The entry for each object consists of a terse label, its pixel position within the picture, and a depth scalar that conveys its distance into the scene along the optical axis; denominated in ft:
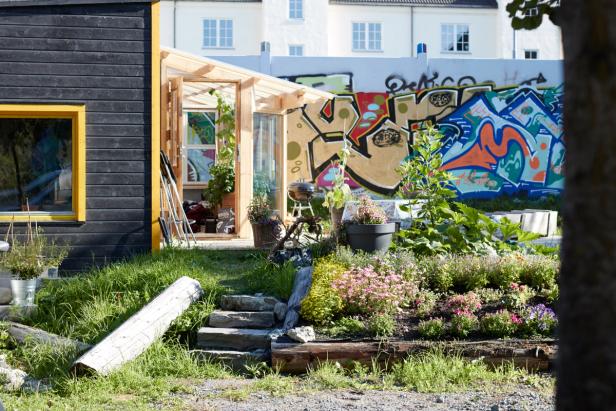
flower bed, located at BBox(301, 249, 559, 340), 24.73
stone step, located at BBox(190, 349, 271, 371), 24.94
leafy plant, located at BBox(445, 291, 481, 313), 25.63
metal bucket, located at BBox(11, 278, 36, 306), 29.81
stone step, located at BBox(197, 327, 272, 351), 25.88
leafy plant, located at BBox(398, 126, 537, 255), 31.50
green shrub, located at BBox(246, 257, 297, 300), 28.73
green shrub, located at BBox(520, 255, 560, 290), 27.86
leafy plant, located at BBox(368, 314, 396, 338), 24.59
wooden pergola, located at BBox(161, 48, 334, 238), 42.83
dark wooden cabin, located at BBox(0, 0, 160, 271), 35.35
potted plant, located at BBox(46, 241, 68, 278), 32.19
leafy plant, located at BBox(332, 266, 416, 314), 25.81
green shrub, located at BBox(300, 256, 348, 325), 25.63
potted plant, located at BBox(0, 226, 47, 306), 29.86
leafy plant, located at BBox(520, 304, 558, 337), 24.72
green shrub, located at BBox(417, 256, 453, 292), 27.76
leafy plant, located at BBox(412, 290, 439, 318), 25.85
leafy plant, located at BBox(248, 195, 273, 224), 37.83
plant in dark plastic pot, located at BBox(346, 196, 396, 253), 30.42
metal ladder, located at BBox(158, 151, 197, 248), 39.70
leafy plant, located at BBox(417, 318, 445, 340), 24.41
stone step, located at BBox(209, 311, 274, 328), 26.84
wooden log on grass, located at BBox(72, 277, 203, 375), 22.80
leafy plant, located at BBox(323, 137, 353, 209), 33.58
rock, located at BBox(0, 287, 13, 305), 30.17
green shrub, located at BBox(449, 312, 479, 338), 24.54
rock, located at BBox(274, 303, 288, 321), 27.14
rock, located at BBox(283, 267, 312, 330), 26.12
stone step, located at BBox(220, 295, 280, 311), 27.66
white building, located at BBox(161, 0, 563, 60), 112.37
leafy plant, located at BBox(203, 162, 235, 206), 48.88
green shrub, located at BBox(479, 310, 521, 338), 24.63
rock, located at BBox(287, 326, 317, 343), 24.29
